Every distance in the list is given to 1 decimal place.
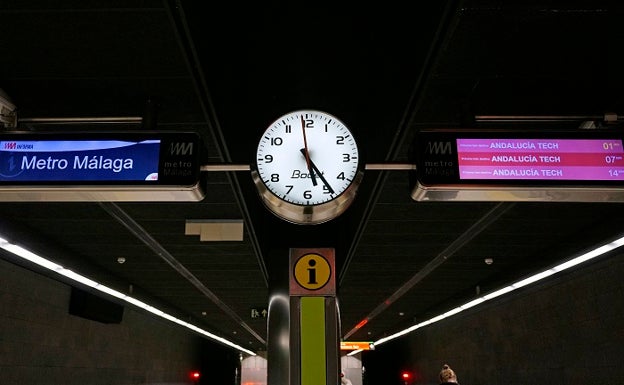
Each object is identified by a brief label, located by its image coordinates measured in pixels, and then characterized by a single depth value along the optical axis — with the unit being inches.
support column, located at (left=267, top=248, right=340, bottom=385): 129.3
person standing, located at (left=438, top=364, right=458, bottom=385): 264.7
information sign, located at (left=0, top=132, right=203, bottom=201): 110.3
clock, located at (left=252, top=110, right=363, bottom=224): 112.0
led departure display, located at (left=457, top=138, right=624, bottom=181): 111.2
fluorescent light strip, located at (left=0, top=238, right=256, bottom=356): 259.6
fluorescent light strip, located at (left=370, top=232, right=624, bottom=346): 255.6
